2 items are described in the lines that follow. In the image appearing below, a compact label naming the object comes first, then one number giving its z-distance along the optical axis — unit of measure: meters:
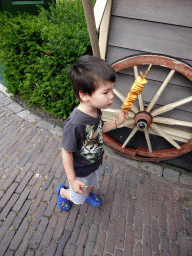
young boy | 1.26
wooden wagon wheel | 1.99
